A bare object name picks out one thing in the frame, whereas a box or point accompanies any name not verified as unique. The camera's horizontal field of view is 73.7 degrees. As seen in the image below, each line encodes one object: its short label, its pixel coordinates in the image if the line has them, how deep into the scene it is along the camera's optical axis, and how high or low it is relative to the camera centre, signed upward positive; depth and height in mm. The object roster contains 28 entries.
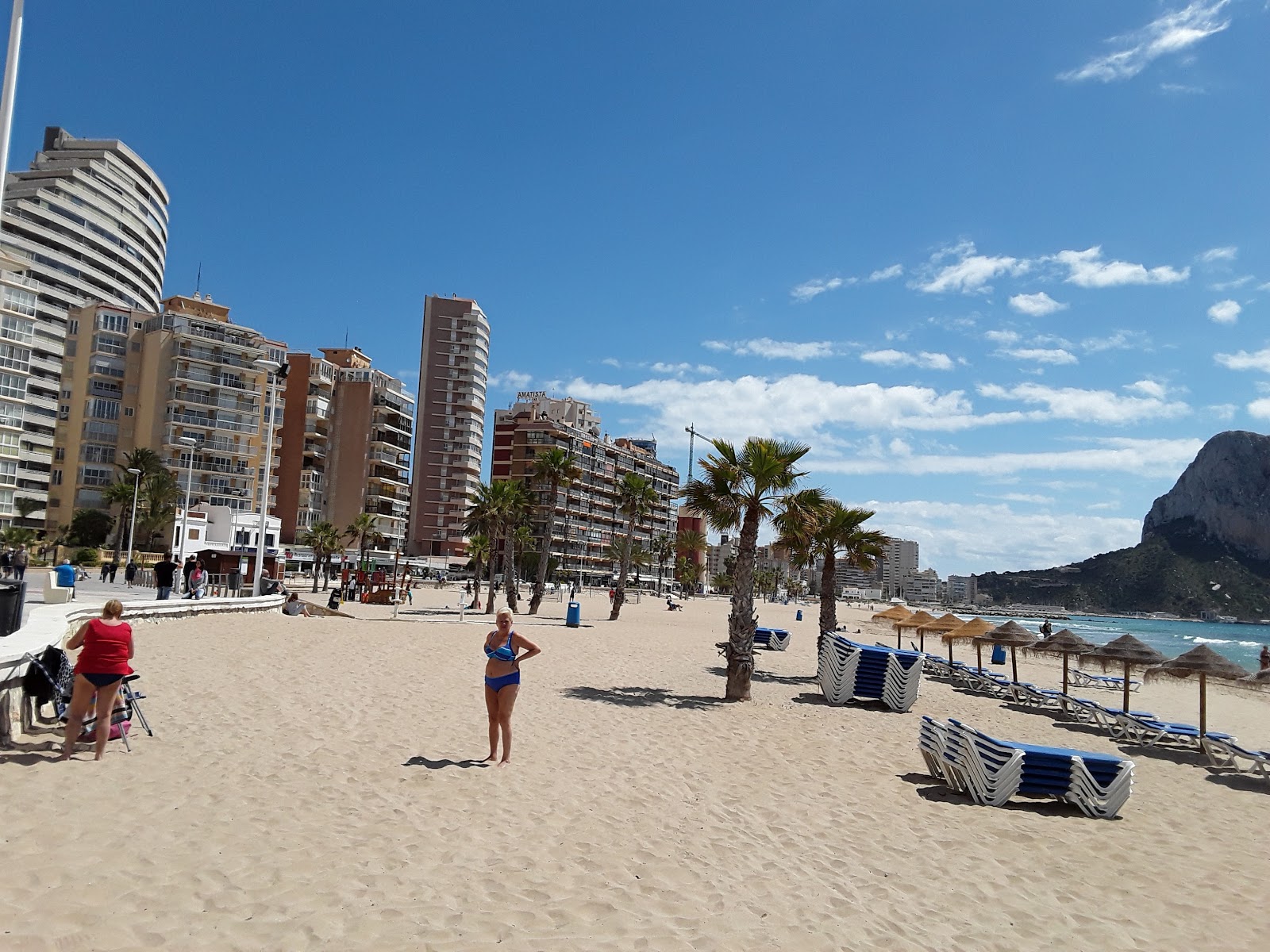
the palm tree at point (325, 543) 59875 -684
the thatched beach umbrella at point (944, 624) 26141 -1755
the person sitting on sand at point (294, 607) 25455 -2272
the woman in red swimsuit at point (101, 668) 7062 -1227
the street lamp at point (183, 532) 43000 -376
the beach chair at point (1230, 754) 11250 -2349
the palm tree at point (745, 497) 15219 +1097
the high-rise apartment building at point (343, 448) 80188 +8593
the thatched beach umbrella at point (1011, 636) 20750 -1614
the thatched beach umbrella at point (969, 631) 24000 -1754
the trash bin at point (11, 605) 9352 -997
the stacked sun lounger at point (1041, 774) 8477 -2026
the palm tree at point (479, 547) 44281 -360
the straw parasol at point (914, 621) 27864 -1859
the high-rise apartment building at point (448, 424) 103250 +14651
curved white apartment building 60719 +25919
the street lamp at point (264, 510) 26359 +597
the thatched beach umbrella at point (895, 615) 29281 -1738
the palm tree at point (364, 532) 67500 +256
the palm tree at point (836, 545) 22344 +467
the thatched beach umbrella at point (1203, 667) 13305 -1349
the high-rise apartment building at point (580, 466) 108250 +10537
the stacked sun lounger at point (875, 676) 14977 -1987
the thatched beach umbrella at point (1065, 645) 18391 -1561
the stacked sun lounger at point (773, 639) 27438 -2604
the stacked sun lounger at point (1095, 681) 25891 -3321
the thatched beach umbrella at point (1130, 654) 15922 -1435
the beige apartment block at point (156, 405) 66188 +9495
